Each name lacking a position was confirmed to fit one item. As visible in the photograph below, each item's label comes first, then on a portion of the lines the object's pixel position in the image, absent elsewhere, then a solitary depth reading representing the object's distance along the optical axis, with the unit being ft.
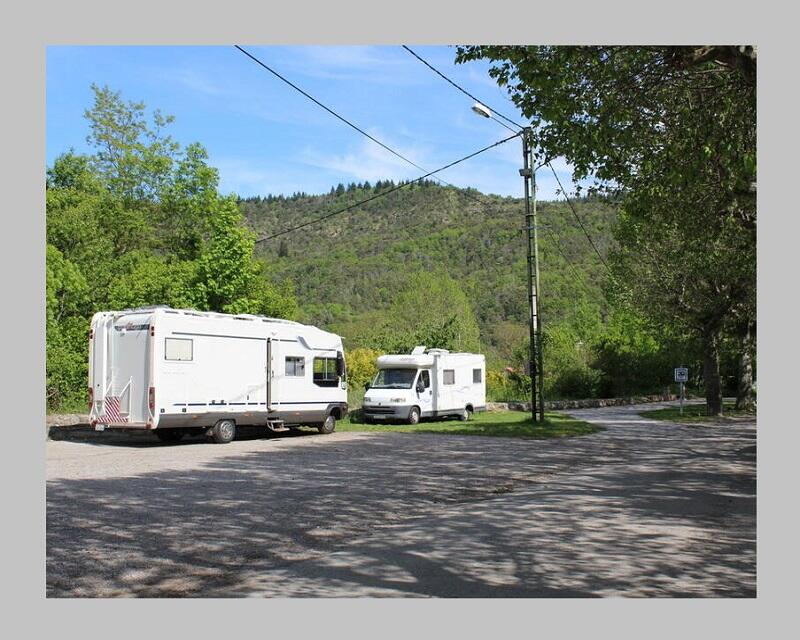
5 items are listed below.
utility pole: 79.87
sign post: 106.42
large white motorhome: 57.57
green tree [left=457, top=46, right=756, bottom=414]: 33.32
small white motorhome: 88.43
